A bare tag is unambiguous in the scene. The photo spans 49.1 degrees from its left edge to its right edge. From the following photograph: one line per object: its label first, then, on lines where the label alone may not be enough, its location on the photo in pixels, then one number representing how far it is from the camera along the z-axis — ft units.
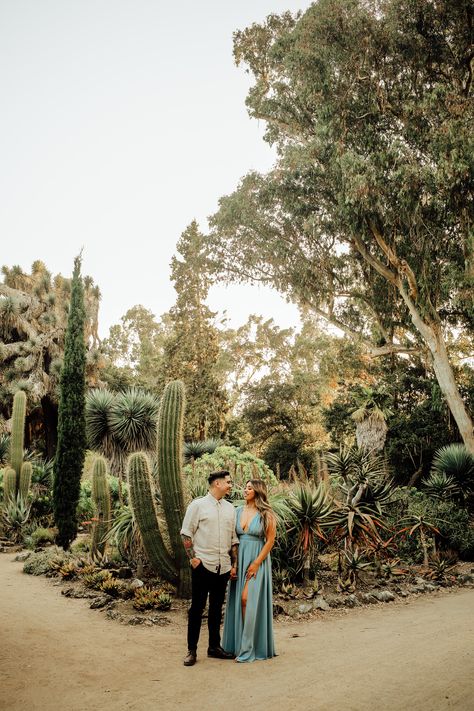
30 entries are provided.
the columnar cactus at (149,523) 23.94
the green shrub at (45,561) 29.89
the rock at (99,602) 22.34
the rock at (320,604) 23.40
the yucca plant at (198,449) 64.95
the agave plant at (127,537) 27.02
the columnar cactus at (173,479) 24.06
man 15.38
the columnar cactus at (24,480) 44.52
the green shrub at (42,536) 38.35
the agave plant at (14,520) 41.29
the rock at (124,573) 26.84
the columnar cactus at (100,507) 30.01
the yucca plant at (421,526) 32.30
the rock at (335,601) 24.11
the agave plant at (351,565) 27.02
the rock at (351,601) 24.41
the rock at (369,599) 25.21
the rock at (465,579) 30.87
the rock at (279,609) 22.49
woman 15.34
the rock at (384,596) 25.50
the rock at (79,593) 24.30
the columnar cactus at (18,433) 46.60
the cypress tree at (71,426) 37.96
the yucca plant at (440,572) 30.86
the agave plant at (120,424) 55.16
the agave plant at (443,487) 45.39
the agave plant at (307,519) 25.86
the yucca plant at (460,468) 46.91
